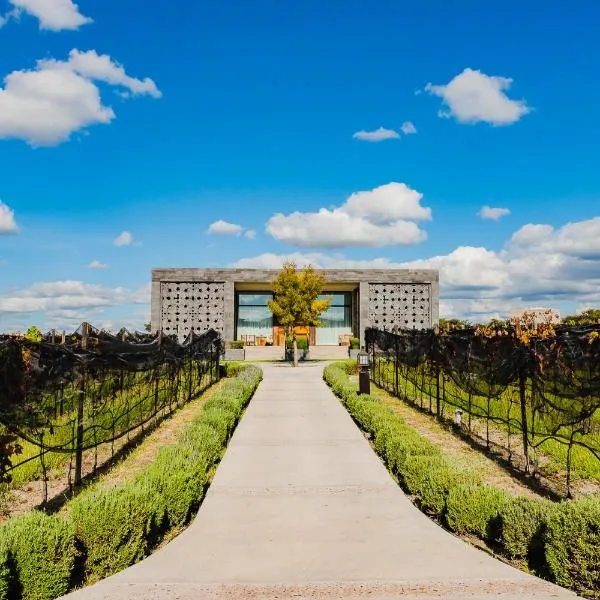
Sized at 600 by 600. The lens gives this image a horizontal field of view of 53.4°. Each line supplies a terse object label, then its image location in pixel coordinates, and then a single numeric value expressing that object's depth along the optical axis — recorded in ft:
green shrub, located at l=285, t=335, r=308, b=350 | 101.73
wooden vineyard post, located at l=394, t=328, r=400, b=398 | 53.42
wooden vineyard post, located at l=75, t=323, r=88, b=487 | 24.59
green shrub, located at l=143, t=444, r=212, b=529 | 19.40
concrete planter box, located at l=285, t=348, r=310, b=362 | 103.35
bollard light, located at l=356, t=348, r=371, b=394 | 44.05
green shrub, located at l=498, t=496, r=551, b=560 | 16.55
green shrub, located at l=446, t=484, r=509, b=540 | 18.01
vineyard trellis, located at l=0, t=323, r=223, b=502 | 22.47
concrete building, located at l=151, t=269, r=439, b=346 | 118.62
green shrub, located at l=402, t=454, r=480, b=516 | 20.13
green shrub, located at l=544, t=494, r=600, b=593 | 14.66
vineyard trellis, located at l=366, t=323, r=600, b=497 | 24.14
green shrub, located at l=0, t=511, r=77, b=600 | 14.43
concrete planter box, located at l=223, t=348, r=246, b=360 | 106.73
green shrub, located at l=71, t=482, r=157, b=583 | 16.16
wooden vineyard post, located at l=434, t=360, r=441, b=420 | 40.47
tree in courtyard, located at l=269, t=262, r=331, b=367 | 90.12
